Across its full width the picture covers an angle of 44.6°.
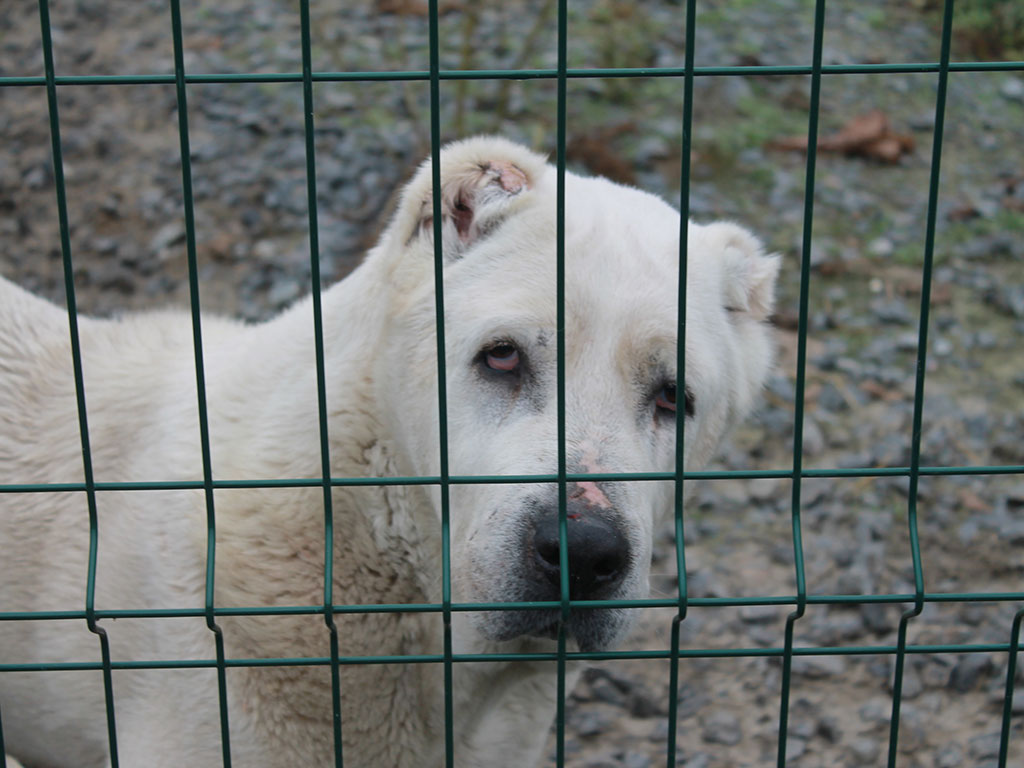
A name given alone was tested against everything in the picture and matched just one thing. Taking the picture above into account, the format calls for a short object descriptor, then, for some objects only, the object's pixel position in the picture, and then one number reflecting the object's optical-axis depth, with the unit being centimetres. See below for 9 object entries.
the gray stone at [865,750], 423
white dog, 276
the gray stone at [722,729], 430
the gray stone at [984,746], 418
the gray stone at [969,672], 449
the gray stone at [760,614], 484
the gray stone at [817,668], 460
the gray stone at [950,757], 417
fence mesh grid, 192
